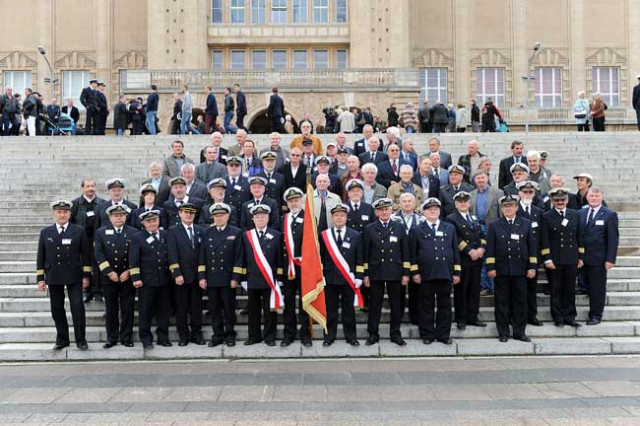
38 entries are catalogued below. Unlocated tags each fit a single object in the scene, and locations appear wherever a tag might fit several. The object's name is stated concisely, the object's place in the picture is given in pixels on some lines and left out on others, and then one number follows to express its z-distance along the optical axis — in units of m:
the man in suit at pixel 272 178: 10.86
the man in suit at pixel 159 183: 10.71
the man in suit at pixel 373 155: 12.41
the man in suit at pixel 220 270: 9.26
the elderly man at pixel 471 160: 12.27
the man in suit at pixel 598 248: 9.76
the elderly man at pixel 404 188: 10.52
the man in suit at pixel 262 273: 9.16
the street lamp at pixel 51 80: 38.00
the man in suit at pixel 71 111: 25.81
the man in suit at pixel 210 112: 21.49
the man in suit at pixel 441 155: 12.52
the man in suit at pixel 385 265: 9.22
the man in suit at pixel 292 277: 9.28
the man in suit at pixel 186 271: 9.27
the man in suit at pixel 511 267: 9.30
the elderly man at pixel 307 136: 12.33
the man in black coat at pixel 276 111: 20.98
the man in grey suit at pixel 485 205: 10.32
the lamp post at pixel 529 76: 38.11
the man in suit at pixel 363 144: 13.60
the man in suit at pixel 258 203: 9.77
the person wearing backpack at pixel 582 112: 23.87
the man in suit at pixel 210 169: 11.59
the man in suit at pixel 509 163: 12.02
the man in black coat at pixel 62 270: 9.15
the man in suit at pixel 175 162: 12.07
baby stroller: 24.11
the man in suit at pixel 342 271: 9.20
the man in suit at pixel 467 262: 9.62
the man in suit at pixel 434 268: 9.19
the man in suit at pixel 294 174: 11.38
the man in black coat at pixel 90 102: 21.52
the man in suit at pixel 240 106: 22.06
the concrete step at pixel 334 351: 8.98
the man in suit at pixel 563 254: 9.66
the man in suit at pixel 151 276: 9.16
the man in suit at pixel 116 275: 9.21
